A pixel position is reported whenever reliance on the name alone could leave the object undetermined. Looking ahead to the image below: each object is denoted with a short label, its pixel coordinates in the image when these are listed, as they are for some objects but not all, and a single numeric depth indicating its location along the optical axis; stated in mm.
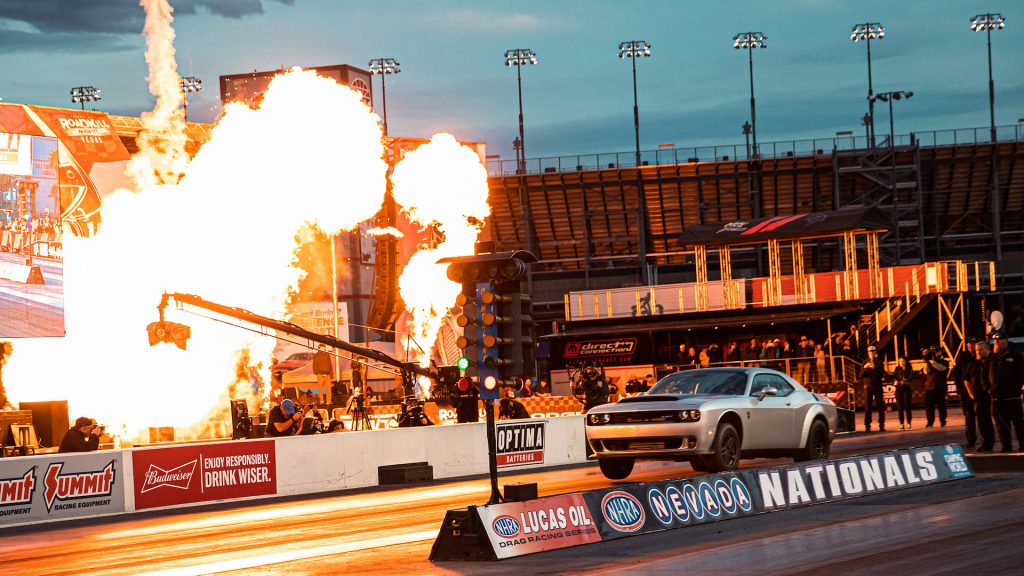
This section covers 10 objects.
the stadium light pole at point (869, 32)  78250
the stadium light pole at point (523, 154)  71562
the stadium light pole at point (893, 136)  64438
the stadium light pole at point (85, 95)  87562
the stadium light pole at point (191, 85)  80106
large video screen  35281
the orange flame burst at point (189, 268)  36812
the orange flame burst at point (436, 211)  47719
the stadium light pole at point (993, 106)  67375
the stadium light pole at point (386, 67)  73000
